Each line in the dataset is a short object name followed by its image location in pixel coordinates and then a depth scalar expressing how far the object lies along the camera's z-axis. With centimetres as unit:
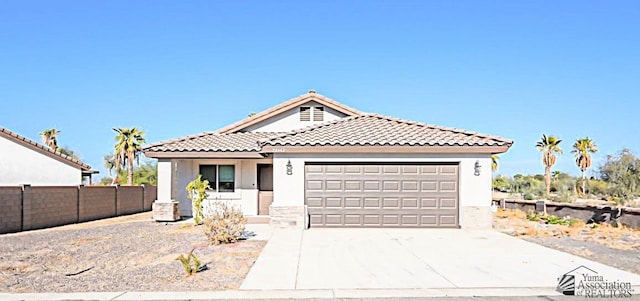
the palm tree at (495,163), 5240
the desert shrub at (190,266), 895
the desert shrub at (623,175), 2130
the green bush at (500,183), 5689
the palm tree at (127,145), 4112
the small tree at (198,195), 1616
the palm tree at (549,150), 4925
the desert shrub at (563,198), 2409
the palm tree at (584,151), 5266
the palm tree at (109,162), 5172
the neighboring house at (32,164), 2195
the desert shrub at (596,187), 3743
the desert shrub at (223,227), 1264
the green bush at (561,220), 1823
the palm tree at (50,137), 4291
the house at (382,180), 1580
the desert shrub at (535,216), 1974
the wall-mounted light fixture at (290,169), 1595
